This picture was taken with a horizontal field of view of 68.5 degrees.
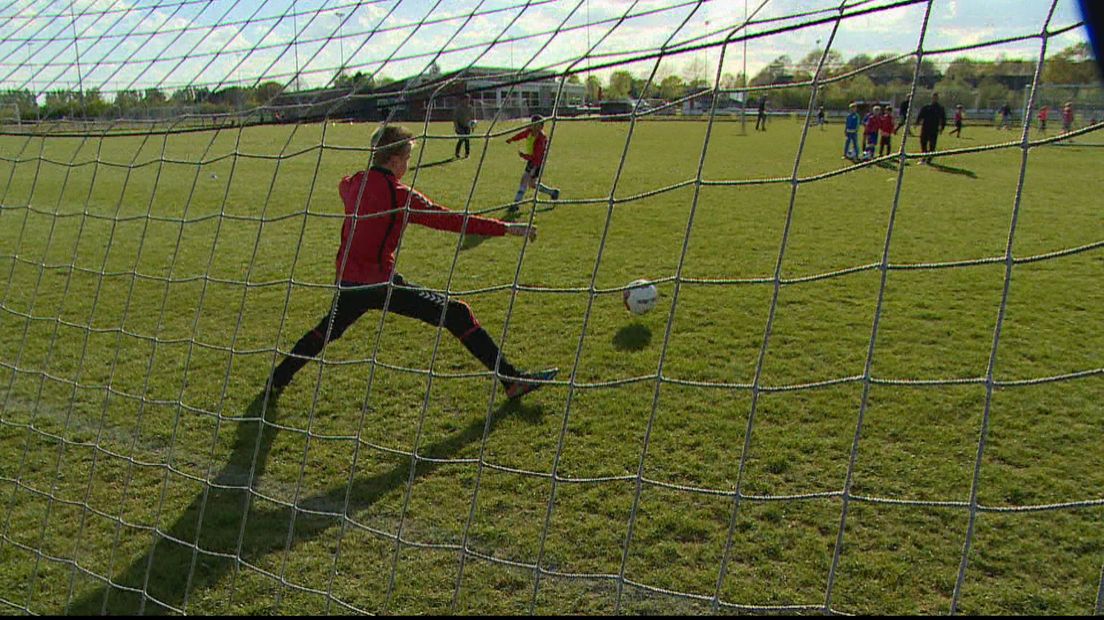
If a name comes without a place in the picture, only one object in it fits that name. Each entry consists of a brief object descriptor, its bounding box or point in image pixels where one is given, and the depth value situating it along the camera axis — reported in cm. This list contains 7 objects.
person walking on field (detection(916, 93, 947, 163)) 1324
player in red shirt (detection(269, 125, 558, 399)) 362
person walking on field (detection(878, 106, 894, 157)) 1423
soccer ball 525
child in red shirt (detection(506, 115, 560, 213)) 967
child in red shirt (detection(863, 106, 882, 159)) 1448
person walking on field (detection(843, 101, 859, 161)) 1536
